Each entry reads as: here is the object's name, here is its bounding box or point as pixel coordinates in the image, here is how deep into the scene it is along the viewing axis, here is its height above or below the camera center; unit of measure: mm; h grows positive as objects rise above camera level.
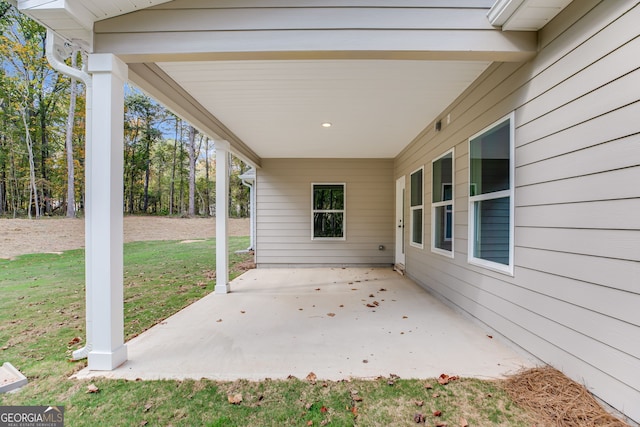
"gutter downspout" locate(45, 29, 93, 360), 2238 +896
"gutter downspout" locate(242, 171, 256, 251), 8419 +144
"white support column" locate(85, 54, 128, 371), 2209 -3
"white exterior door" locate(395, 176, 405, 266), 6504 -177
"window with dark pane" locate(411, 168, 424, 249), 5195 +81
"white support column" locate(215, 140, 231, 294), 4703 -70
